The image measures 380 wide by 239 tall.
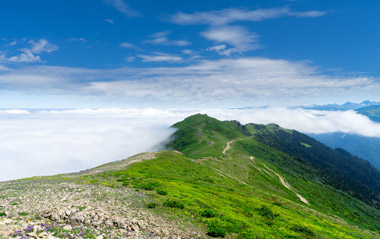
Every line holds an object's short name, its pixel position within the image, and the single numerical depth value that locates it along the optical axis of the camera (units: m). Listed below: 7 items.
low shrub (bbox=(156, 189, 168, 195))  31.49
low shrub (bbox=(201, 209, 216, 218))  24.47
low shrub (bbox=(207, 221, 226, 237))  19.71
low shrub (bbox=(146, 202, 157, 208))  24.31
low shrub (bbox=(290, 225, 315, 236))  29.33
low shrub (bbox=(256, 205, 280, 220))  33.78
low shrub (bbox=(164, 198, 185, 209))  25.53
